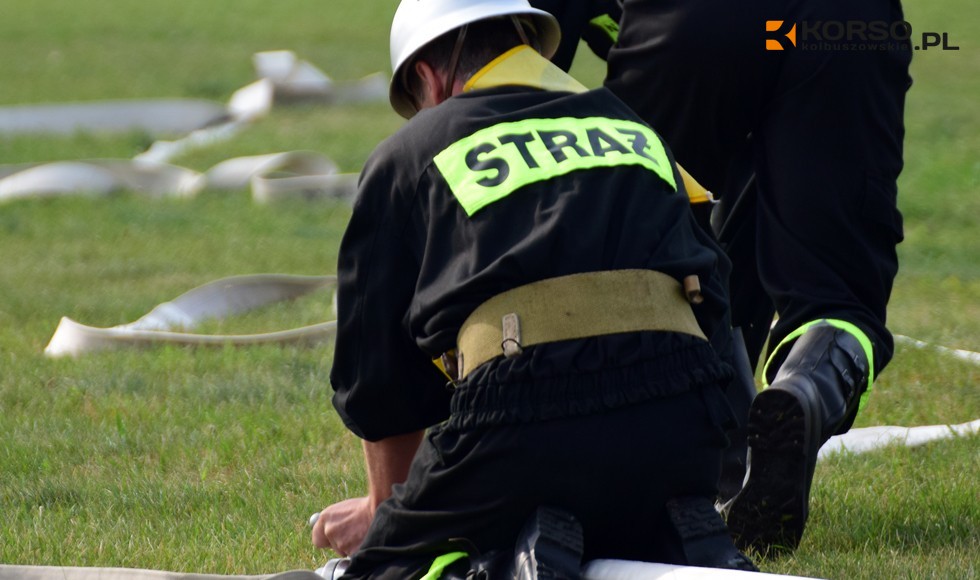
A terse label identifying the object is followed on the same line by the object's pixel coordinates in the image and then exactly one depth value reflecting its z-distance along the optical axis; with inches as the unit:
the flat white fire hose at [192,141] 917.2
